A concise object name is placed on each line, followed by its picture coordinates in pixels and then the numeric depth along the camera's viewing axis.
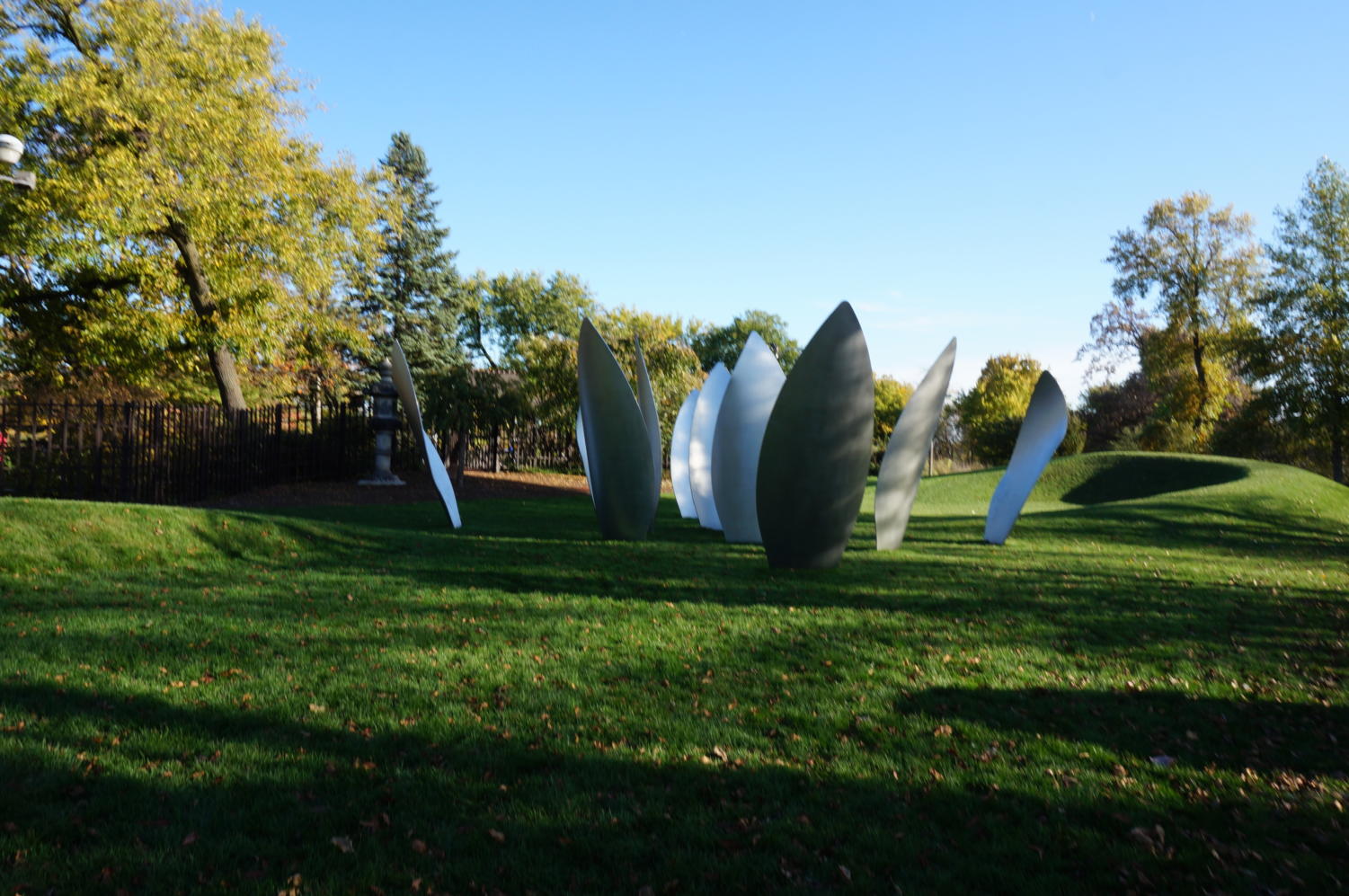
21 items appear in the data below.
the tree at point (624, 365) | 24.59
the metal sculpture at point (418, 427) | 13.20
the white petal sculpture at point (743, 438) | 12.25
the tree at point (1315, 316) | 22.73
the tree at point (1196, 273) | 32.75
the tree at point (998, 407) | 38.94
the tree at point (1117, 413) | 42.12
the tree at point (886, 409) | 47.53
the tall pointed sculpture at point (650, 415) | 12.64
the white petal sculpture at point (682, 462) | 16.88
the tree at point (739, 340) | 60.53
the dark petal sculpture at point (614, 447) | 11.40
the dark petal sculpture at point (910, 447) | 10.74
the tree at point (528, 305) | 37.44
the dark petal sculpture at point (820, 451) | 8.92
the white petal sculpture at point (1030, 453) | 12.62
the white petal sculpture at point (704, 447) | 14.81
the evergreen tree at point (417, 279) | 32.31
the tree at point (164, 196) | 16.64
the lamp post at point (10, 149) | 10.25
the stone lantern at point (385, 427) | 21.89
